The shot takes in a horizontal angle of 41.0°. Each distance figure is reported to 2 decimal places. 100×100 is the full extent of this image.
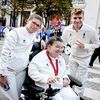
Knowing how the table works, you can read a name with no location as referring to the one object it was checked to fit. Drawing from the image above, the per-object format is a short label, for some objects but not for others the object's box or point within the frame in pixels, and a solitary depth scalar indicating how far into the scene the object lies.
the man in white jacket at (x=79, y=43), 1.99
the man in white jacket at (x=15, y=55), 1.67
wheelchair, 1.61
